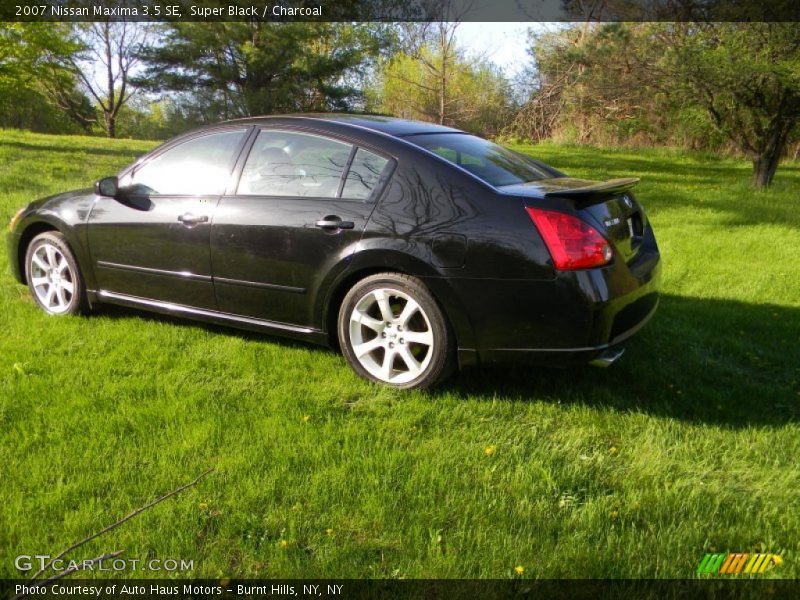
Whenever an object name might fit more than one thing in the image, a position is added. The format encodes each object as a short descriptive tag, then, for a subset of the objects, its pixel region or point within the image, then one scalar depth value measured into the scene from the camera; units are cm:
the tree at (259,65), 2305
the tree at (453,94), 3098
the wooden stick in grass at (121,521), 220
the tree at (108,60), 4030
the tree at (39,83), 1941
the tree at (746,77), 1250
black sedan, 325
